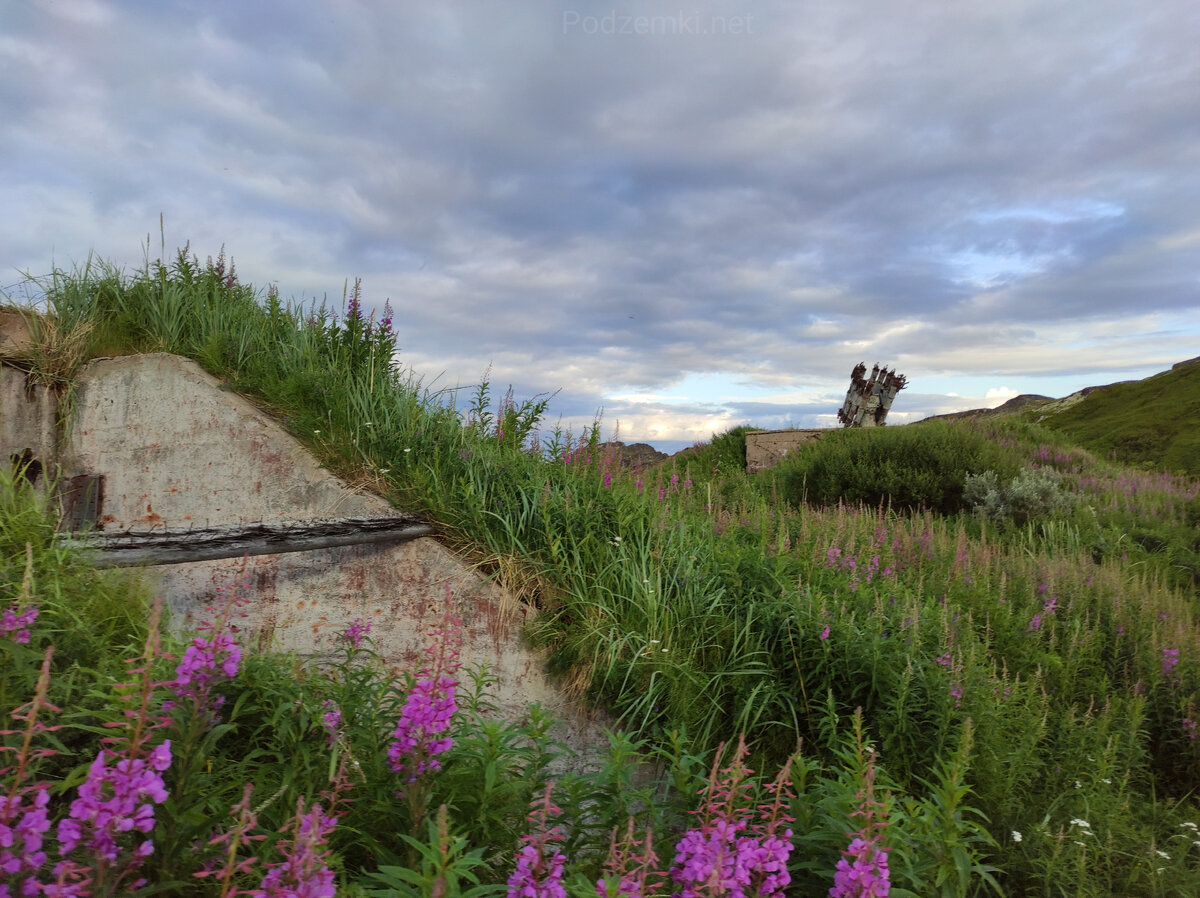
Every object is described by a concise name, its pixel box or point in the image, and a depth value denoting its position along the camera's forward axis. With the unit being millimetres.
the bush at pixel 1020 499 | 9781
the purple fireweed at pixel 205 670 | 2141
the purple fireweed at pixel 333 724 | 2600
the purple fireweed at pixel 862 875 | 1809
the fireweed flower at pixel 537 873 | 1696
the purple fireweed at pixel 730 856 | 1769
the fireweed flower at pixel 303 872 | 1398
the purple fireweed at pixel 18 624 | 2797
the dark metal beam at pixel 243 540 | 5297
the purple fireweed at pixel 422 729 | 2182
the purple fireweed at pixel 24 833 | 1387
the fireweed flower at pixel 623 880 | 1663
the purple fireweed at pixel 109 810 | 1443
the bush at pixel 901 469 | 11117
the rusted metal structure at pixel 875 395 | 21938
